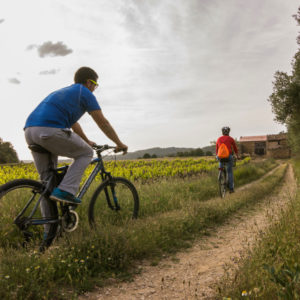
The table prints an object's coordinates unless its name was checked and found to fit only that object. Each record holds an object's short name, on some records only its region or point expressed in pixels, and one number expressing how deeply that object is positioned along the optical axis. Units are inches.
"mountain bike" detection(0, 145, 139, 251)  133.3
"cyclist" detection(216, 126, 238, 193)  362.6
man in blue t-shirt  130.9
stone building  2132.1
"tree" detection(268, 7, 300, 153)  991.0
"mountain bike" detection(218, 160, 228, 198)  363.3
